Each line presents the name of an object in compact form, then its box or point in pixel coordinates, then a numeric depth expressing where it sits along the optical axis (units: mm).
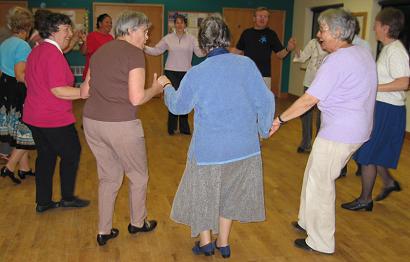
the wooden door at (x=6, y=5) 8492
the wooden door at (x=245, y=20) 9258
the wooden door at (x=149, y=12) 8773
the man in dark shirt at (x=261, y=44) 5027
